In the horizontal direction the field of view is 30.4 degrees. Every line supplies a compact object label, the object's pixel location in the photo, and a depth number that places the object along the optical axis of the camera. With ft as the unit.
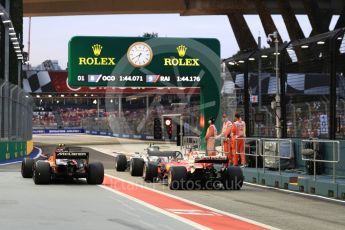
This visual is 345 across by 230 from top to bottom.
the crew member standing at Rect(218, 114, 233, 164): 69.36
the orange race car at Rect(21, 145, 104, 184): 52.95
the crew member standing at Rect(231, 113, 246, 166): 67.21
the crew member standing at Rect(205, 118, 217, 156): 73.96
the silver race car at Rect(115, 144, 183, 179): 58.29
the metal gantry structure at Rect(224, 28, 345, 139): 51.76
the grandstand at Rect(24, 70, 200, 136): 160.25
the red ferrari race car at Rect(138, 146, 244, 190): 50.98
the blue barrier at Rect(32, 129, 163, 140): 211.12
